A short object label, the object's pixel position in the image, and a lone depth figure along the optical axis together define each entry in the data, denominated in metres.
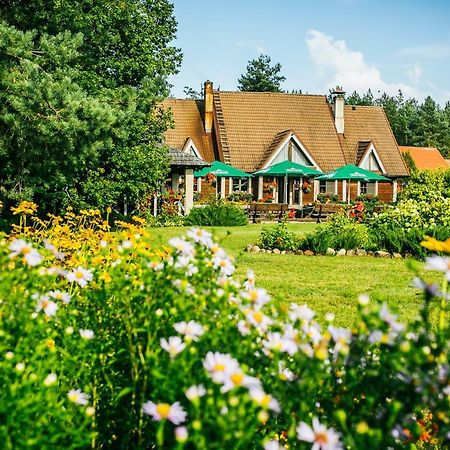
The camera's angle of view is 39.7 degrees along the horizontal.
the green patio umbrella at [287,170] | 31.66
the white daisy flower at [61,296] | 2.94
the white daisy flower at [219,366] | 1.77
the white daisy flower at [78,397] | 2.24
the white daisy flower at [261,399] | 1.73
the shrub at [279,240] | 13.66
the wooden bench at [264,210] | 25.91
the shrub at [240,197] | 31.86
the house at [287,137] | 35.09
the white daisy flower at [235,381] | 1.76
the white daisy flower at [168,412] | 1.79
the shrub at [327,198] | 33.84
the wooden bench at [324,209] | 26.65
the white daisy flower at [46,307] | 2.60
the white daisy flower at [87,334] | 2.57
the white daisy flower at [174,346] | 2.05
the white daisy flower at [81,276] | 3.07
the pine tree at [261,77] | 63.28
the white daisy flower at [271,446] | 2.08
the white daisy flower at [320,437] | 1.80
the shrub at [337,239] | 13.44
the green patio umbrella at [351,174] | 31.12
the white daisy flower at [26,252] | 2.62
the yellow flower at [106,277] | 3.05
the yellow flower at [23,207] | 5.57
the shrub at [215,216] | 22.22
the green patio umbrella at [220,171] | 30.38
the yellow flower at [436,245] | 2.14
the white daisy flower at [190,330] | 2.20
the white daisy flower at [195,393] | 1.73
